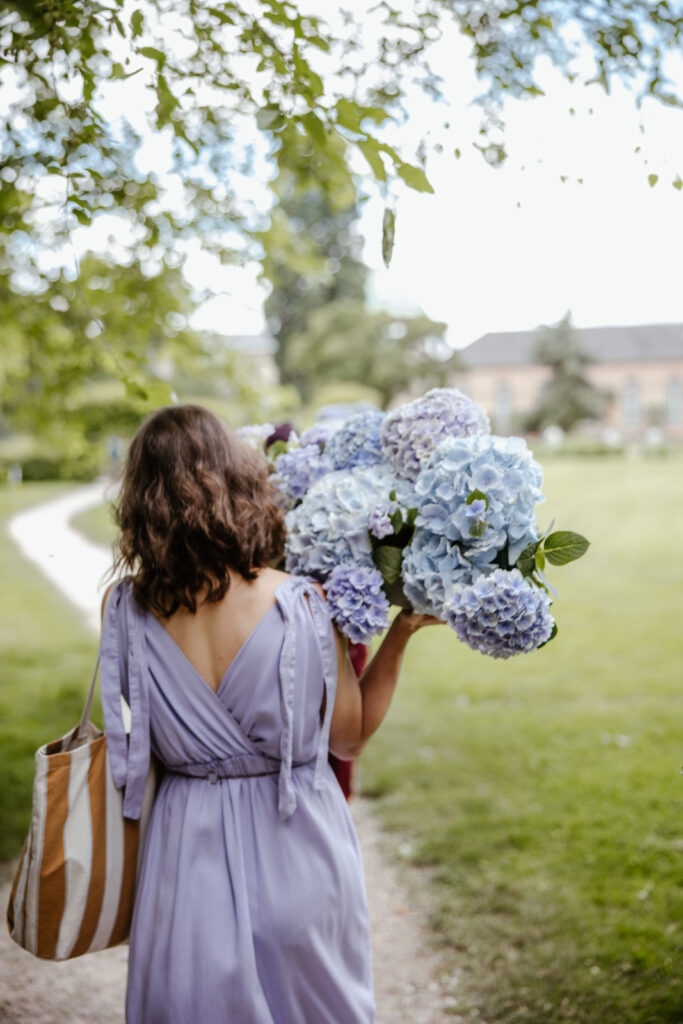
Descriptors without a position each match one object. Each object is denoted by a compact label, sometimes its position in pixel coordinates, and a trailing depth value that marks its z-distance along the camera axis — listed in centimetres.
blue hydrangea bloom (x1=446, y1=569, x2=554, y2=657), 169
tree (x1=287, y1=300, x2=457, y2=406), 2825
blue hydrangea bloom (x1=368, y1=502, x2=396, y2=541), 190
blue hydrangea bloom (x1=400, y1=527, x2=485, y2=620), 179
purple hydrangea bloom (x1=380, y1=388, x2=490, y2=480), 193
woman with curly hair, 188
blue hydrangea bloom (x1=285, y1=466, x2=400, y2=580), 195
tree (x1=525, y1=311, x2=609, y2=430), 3694
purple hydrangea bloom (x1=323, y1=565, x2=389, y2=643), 187
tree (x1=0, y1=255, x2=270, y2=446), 583
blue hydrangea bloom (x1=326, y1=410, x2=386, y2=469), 212
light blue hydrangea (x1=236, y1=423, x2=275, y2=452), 243
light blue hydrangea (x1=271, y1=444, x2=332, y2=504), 220
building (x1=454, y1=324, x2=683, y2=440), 3500
